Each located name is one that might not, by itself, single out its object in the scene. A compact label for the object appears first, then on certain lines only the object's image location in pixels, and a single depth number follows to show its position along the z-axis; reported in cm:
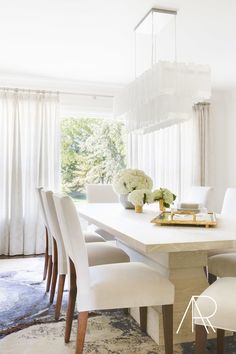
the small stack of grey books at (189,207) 314
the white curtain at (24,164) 507
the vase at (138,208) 321
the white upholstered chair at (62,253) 267
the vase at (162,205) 312
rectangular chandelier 279
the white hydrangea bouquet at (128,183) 341
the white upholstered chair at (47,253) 333
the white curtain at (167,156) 576
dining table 182
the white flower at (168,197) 312
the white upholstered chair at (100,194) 455
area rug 225
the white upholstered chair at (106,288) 194
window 597
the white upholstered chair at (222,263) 250
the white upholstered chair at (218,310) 159
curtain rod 514
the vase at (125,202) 348
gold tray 231
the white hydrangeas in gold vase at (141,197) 311
